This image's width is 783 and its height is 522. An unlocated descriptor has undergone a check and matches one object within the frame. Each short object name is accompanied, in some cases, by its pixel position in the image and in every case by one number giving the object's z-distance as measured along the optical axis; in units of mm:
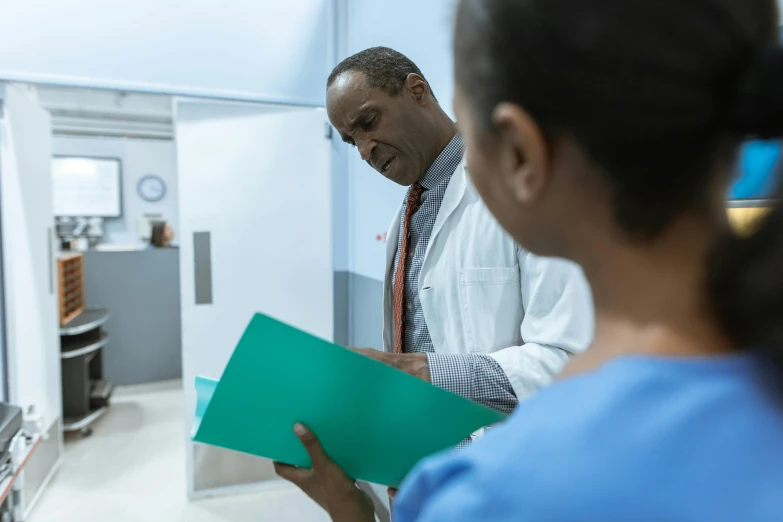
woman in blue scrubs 261
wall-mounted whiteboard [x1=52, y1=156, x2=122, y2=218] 5949
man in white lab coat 825
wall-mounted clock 6199
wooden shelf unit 3201
